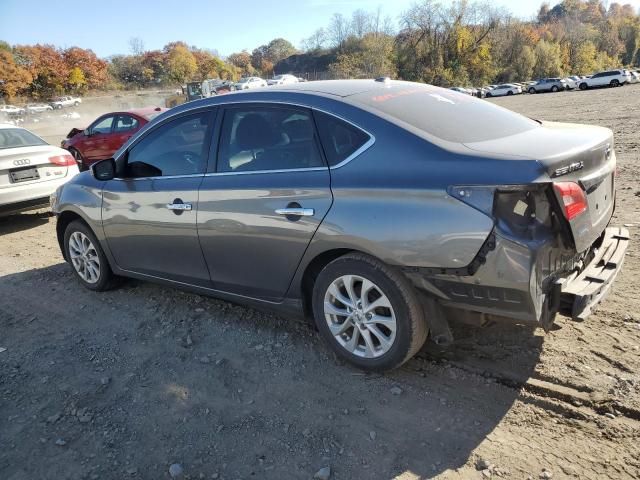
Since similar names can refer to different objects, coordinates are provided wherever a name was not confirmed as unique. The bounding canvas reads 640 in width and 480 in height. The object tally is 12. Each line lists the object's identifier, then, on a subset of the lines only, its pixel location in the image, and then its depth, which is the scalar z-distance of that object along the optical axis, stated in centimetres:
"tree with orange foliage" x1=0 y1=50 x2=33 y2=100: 6212
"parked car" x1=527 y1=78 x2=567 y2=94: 5404
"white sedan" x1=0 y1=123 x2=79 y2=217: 716
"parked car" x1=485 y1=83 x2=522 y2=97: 5838
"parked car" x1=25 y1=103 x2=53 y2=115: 4559
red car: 1121
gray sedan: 253
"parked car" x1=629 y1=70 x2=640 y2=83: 5012
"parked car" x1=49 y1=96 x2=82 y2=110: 5664
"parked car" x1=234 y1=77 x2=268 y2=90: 4937
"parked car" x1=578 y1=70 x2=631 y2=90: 4912
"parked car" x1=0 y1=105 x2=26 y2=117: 4408
